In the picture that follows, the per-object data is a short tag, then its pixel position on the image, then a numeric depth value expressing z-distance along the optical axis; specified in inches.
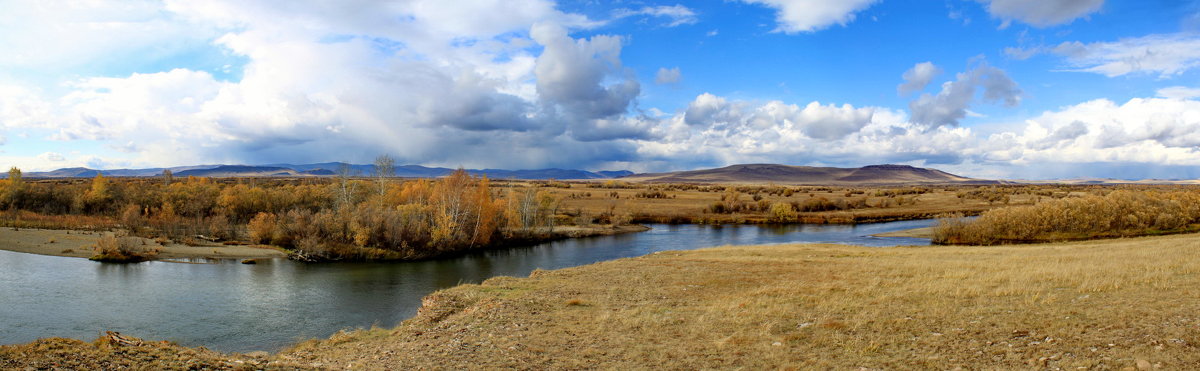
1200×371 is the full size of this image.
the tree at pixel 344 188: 2196.7
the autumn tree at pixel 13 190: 2546.8
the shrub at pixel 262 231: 2021.4
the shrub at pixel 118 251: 1593.3
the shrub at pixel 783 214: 3225.9
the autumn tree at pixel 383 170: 2365.4
